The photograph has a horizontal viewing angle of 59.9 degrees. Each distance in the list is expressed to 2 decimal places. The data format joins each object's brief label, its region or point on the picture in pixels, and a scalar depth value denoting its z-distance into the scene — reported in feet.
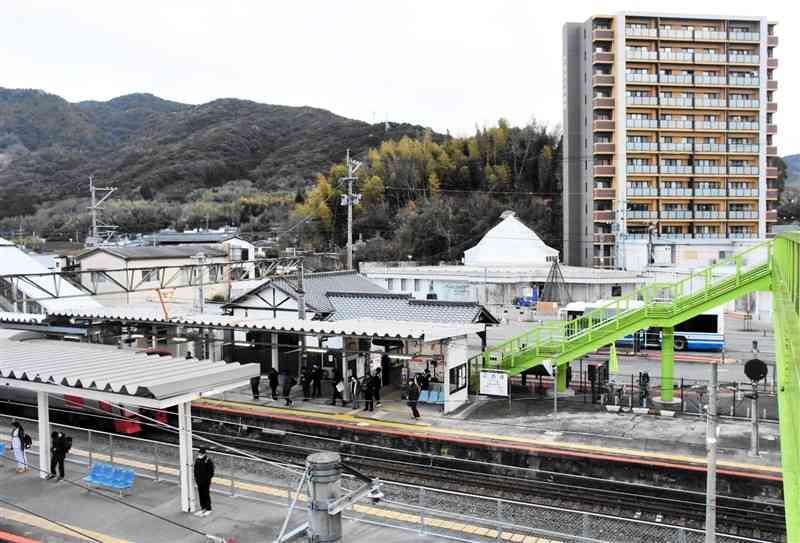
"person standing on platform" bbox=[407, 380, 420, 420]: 65.31
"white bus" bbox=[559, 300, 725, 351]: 103.30
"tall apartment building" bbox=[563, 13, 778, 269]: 195.62
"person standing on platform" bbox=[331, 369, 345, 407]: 71.92
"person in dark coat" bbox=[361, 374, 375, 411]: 68.49
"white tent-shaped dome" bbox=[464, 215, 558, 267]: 194.29
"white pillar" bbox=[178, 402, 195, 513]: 41.37
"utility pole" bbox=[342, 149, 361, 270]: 119.14
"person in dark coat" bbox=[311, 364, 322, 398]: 75.77
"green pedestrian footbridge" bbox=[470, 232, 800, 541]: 63.36
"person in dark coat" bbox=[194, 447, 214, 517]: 40.37
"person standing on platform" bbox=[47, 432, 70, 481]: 47.70
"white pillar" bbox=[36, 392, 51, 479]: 47.91
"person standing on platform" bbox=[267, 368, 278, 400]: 74.90
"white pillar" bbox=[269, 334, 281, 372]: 81.30
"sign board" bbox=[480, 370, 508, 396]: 72.28
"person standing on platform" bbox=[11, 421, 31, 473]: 49.16
